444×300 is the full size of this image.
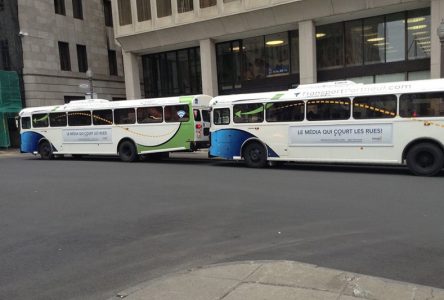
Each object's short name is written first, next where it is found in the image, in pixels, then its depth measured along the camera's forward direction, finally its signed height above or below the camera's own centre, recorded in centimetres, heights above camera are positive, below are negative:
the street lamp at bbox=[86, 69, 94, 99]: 2698 +299
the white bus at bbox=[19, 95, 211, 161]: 1834 -25
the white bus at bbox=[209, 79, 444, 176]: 1262 -46
